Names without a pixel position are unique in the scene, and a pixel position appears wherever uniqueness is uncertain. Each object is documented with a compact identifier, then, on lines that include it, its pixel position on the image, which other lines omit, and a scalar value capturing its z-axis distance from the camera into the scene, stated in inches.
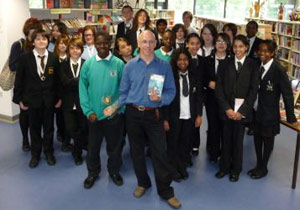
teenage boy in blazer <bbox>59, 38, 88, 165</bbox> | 146.0
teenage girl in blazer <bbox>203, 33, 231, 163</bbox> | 144.6
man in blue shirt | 110.5
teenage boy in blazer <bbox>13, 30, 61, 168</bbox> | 140.0
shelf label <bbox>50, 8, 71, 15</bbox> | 237.6
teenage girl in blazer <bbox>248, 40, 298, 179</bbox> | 132.0
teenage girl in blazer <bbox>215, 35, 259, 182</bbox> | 132.4
